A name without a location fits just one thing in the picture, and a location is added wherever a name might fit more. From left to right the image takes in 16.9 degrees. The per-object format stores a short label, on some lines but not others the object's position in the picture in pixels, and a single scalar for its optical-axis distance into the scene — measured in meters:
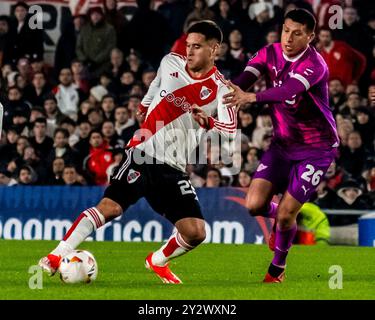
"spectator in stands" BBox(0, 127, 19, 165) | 20.38
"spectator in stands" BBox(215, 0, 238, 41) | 21.25
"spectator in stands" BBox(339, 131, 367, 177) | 19.28
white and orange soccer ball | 10.68
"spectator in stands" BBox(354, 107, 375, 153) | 19.64
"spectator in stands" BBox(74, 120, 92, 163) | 19.81
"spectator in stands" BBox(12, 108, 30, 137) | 20.72
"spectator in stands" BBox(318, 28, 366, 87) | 20.31
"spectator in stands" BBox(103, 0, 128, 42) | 21.97
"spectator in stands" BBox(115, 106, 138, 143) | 20.14
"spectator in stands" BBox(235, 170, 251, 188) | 18.81
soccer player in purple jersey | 11.42
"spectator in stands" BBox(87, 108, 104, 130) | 20.38
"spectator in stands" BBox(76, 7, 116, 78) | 21.75
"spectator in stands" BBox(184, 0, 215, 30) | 21.23
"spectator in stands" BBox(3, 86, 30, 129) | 21.00
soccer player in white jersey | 10.97
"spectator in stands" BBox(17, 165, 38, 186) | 19.55
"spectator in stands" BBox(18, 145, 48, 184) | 19.72
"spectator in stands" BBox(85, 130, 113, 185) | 19.52
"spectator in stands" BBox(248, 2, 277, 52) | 21.08
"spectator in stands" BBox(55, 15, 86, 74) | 22.16
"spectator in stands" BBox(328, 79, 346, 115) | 19.97
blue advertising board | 18.44
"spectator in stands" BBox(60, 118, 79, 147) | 20.50
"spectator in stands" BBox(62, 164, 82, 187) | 19.19
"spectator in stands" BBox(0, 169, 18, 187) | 19.84
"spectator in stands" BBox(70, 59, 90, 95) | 21.59
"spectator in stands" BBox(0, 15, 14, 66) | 22.03
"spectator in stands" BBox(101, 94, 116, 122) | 20.53
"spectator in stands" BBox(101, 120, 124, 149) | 19.88
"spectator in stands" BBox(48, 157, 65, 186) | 19.44
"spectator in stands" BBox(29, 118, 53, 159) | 20.12
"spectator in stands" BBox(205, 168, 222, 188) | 18.88
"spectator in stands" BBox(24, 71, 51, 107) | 21.47
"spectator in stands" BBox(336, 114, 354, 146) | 19.38
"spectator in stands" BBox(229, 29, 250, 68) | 20.83
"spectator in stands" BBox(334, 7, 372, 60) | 20.84
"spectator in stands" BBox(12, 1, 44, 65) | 21.80
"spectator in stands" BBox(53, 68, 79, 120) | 21.23
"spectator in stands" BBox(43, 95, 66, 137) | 20.94
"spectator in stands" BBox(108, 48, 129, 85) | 21.45
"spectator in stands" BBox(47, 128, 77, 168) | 19.70
